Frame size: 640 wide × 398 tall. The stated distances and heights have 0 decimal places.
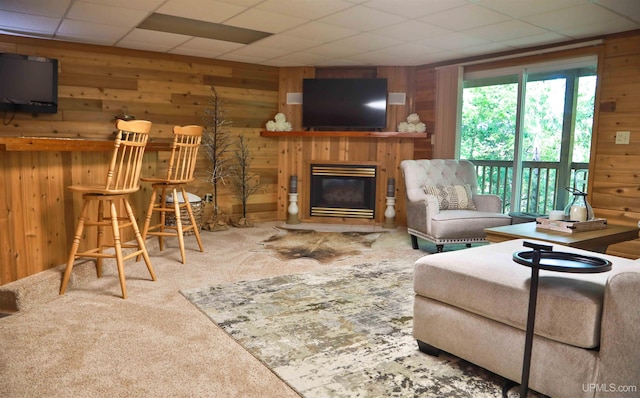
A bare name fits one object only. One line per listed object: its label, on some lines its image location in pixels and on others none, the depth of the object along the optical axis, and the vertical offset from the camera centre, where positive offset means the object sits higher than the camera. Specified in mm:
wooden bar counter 2598 -334
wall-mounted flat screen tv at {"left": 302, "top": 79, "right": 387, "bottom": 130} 5844 +653
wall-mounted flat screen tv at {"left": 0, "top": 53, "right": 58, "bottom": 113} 4336 +612
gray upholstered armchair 4211 -480
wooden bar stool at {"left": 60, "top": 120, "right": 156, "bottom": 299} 2791 -325
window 5102 +363
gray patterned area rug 1839 -937
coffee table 2840 -505
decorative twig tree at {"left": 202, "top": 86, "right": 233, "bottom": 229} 5660 +110
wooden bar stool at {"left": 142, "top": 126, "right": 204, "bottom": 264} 3703 -302
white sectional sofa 1450 -607
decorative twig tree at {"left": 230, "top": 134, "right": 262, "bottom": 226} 5957 -323
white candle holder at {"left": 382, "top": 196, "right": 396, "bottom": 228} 5875 -766
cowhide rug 4191 -946
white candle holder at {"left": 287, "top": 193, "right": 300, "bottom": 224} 6055 -776
